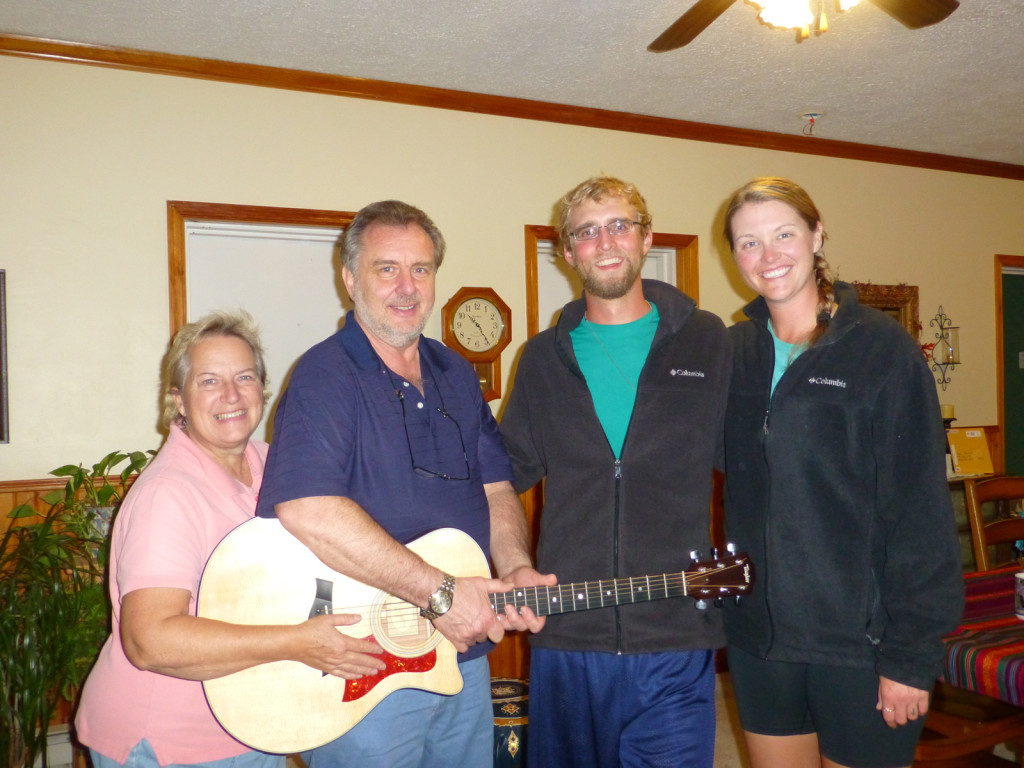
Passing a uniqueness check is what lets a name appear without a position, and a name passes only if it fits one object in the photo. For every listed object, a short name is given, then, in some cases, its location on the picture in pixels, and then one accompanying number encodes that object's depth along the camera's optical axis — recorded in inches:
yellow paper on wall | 202.4
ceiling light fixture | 94.6
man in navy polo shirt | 60.6
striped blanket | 86.1
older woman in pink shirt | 57.2
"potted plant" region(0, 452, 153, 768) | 82.1
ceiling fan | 88.3
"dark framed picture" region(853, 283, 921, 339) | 199.2
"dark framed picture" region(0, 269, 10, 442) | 124.8
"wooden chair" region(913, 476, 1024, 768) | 102.9
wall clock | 152.2
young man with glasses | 68.6
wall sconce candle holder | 207.8
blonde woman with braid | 61.6
